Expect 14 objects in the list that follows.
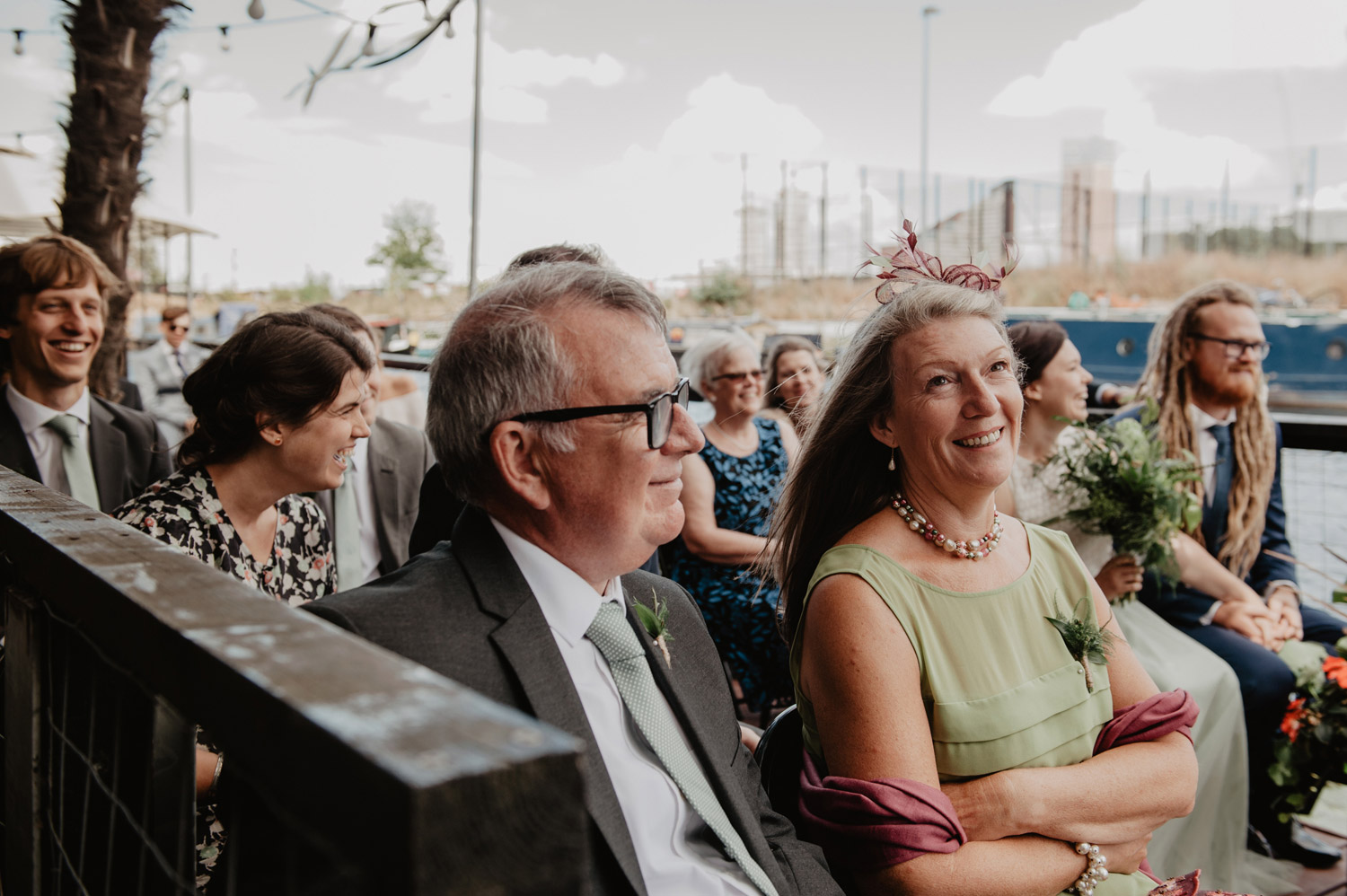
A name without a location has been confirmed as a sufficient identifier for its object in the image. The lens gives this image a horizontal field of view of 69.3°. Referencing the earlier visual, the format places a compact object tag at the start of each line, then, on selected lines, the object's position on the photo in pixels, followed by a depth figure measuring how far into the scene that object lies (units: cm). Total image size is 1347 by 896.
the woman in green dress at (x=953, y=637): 172
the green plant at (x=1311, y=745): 304
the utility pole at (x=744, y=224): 3124
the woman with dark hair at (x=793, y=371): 449
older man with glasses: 139
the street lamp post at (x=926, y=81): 2685
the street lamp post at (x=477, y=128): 1388
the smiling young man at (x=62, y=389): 314
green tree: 3447
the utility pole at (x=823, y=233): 3077
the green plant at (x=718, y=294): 3004
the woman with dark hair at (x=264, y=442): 230
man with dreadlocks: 354
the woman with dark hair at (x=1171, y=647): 298
